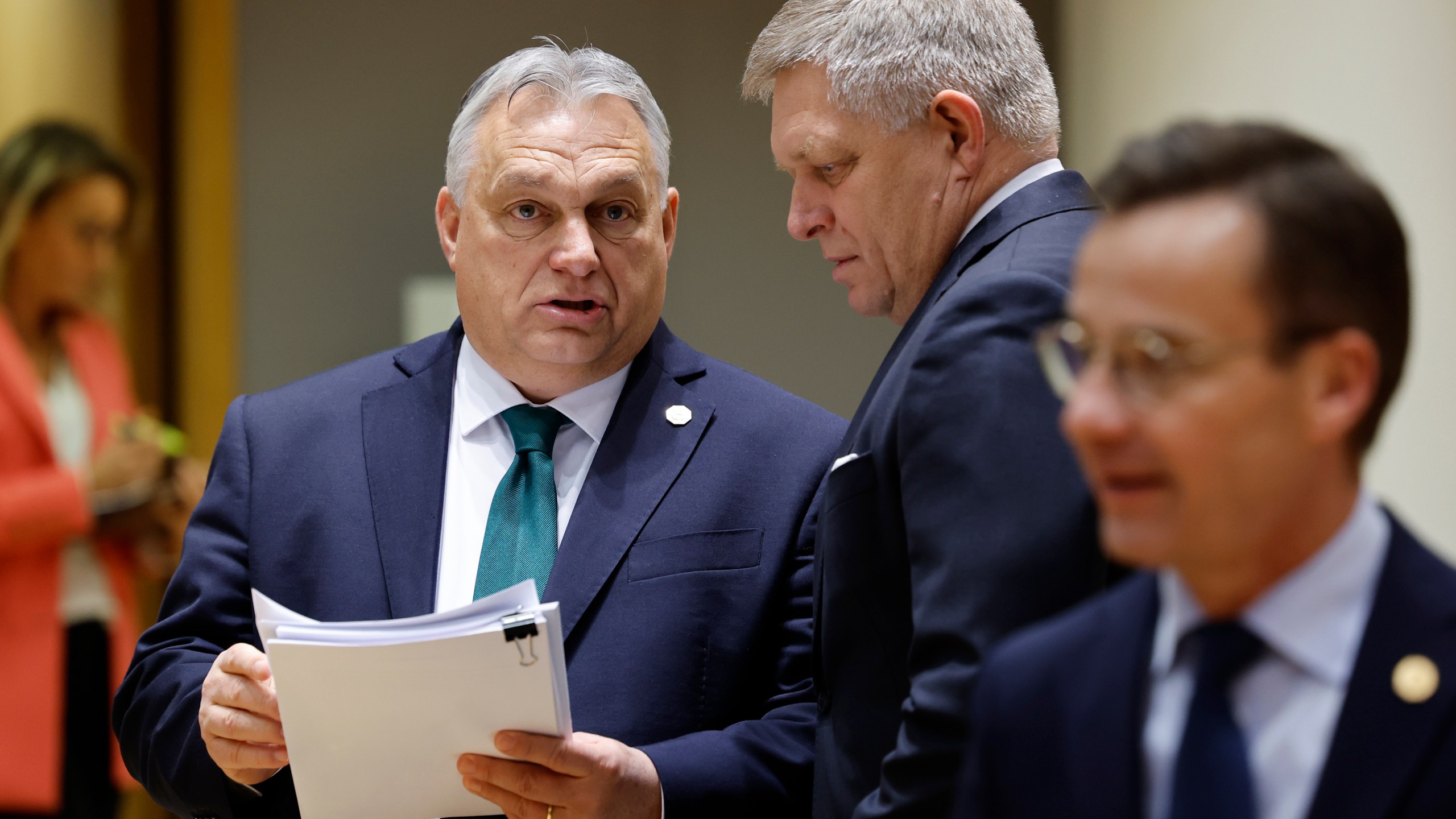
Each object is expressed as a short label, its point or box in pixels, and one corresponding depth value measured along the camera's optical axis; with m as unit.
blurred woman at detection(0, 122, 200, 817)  5.51
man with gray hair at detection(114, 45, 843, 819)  5.18
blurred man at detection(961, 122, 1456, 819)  3.96
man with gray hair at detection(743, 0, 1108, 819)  4.87
